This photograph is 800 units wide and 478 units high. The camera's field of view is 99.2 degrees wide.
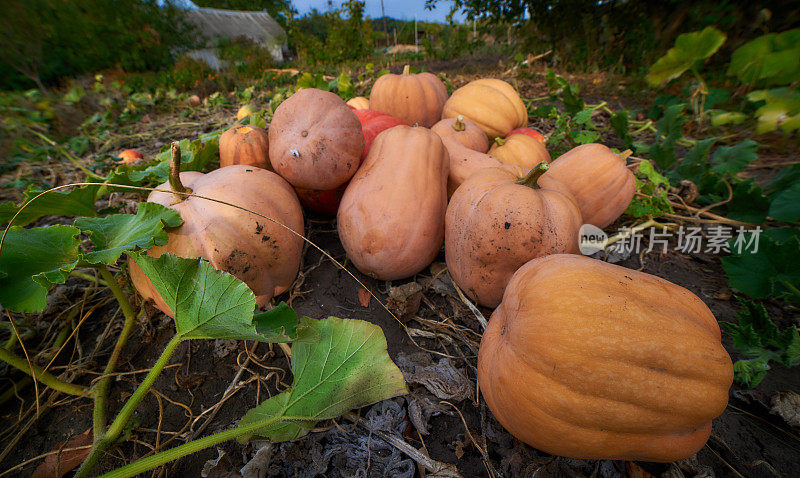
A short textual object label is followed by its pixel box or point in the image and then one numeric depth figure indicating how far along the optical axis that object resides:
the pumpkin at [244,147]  1.75
